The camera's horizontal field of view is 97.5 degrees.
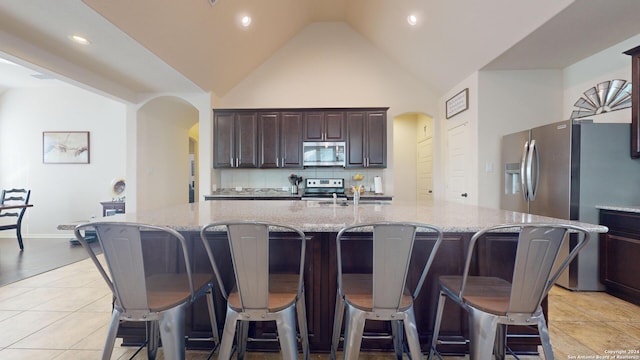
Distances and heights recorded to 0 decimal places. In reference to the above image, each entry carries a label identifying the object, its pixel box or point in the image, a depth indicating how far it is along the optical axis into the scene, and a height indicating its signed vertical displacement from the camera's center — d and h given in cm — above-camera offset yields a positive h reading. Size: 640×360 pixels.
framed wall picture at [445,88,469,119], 395 +112
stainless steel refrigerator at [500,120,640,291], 272 +2
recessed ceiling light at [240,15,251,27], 368 +209
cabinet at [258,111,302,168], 463 +64
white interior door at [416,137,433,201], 526 +16
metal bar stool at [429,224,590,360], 117 -51
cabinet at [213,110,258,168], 466 +61
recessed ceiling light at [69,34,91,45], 272 +137
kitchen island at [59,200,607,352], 172 -54
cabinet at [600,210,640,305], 249 -72
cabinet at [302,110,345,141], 460 +85
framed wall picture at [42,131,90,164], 547 +60
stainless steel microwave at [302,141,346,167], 461 +41
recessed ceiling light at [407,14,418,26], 361 +207
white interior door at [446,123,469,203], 410 +22
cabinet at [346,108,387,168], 458 +65
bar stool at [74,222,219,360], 122 -55
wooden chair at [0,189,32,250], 436 -44
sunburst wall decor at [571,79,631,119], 290 +88
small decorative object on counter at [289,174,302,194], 477 -6
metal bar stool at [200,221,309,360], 119 -52
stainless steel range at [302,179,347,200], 474 -14
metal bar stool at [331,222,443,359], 118 -52
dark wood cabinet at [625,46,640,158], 257 +72
